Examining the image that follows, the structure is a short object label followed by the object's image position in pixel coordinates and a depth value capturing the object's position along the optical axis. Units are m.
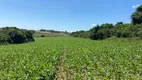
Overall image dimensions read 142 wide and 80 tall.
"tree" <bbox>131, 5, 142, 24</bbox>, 23.32
